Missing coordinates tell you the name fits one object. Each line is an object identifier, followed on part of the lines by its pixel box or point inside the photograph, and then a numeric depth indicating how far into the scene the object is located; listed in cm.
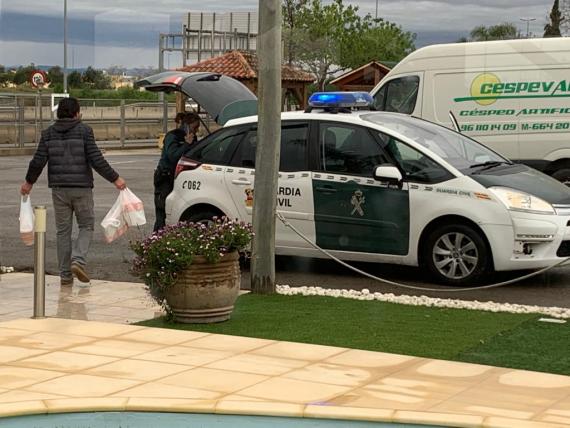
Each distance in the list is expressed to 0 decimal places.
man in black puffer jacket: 1052
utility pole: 995
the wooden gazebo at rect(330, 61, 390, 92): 2727
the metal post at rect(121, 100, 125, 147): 3875
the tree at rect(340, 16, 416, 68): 4181
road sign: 3631
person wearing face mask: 1238
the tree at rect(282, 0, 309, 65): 4102
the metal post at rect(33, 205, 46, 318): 870
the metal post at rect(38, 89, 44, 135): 3571
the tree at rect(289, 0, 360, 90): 3712
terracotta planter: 848
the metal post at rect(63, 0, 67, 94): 1805
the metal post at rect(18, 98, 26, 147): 3556
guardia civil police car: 1019
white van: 1553
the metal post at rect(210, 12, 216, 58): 2613
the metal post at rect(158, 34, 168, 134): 3191
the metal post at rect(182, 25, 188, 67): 2742
